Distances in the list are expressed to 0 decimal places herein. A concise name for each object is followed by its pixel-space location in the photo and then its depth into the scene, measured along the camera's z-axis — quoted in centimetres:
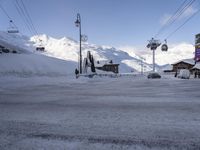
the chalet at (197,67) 5926
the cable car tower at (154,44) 5291
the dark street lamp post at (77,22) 2978
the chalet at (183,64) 8539
